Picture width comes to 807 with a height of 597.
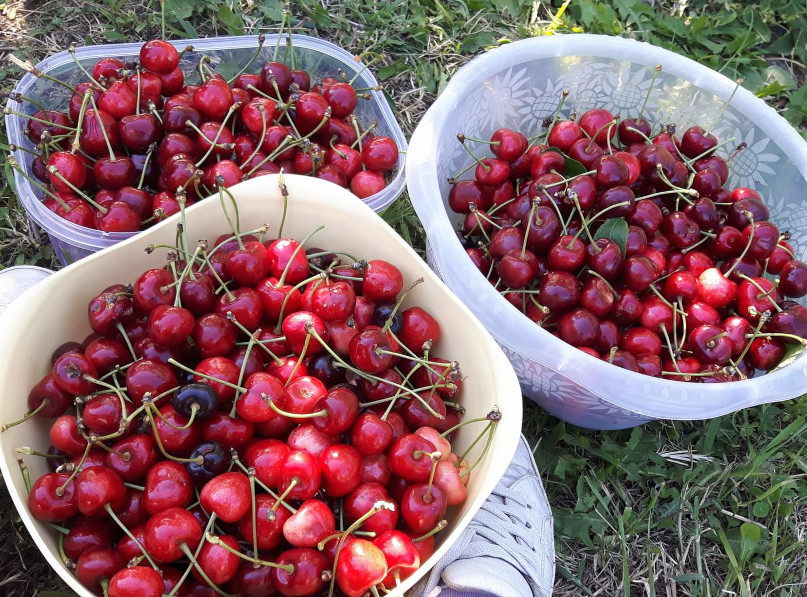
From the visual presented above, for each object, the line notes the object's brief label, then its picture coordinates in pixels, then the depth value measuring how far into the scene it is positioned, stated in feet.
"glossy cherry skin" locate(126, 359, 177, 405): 1.14
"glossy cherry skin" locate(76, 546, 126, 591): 1.04
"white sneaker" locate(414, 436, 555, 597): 1.23
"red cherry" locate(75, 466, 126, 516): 1.05
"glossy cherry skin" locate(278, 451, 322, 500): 1.09
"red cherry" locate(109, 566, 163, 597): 1.00
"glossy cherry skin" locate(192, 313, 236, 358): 1.19
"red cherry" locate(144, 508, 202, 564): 1.04
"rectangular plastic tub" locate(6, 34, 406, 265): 1.44
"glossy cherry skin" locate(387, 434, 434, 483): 1.13
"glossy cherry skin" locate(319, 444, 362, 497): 1.11
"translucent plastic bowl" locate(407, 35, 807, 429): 1.32
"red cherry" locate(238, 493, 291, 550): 1.09
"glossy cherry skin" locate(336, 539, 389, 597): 1.04
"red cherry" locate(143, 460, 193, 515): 1.08
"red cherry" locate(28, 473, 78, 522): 1.06
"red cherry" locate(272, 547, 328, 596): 1.05
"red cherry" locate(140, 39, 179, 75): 1.60
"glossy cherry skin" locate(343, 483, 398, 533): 1.12
